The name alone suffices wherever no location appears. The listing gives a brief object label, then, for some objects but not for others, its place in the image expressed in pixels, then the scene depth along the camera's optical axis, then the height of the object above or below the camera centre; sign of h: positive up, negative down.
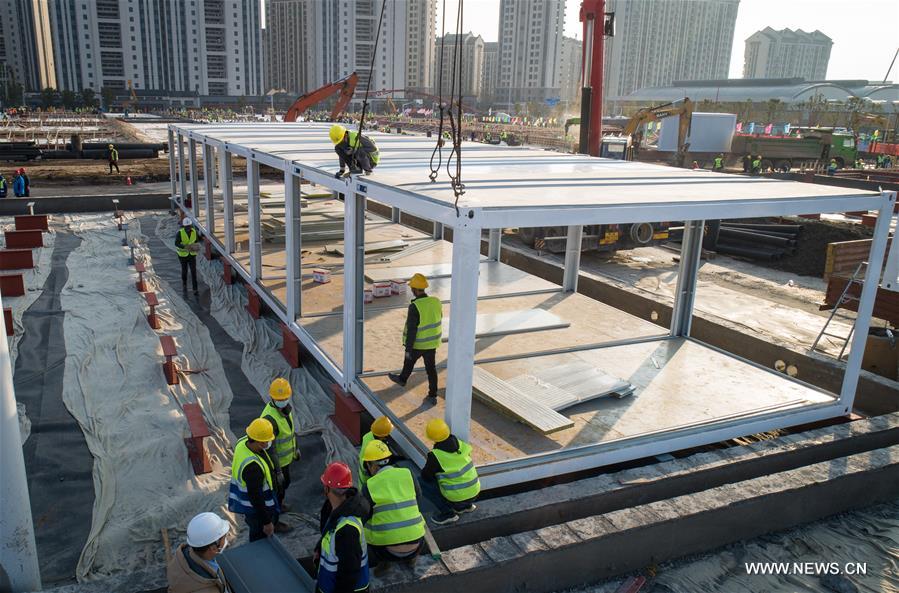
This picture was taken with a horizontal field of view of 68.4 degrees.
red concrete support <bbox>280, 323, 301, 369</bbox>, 10.18 -3.47
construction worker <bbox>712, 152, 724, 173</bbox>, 35.83 -1.60
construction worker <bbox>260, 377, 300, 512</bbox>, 6.38 -2.91
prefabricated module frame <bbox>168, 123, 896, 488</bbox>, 5.98 -0.81
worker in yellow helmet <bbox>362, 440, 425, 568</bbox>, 5.12 -2.98
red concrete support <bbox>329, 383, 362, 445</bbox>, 7.93 -3.49
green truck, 40.69 -0.74
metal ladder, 9.86 -2.39
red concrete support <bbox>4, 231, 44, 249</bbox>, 16.86 -3.28
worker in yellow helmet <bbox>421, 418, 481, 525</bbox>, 5.70 -2.92
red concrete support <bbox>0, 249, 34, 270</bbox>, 15.05 -3.35
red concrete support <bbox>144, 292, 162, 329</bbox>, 11.76 -3.43
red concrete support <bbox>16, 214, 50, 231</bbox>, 18.98 -3.18
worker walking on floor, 7.44 -2.27
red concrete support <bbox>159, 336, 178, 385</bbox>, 9.47 -3.48
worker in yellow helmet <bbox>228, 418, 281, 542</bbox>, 5.50 -2.96
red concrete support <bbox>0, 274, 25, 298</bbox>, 13.02 -3.39
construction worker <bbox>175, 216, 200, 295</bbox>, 13.81 -2.71
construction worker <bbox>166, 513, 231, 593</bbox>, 4.50 -2.98
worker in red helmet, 4.56 -2.83
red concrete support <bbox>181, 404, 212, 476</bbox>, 7.30 -3.58
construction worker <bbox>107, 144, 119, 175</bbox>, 30.03 -1.99
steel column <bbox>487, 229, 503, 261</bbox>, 14.68 -2.57
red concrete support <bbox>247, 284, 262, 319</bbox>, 12.39 -3.42
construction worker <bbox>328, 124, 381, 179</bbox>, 8.16 -0.38
